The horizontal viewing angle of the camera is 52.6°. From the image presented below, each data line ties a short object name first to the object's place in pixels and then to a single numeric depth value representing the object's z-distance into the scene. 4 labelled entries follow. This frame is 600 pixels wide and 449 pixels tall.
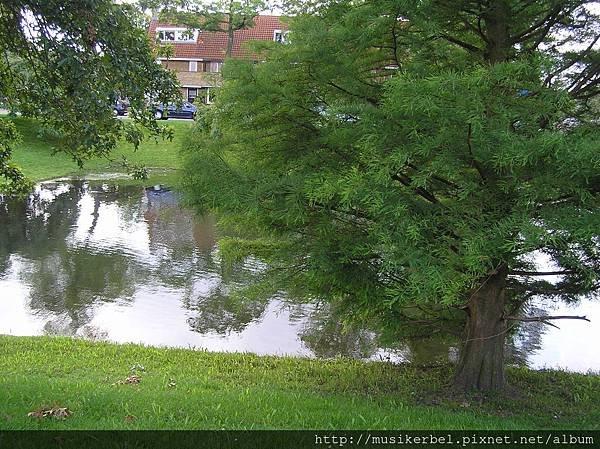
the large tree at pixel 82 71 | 4.68
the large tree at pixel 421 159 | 4.58
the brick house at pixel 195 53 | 40.28
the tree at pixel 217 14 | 26.19
